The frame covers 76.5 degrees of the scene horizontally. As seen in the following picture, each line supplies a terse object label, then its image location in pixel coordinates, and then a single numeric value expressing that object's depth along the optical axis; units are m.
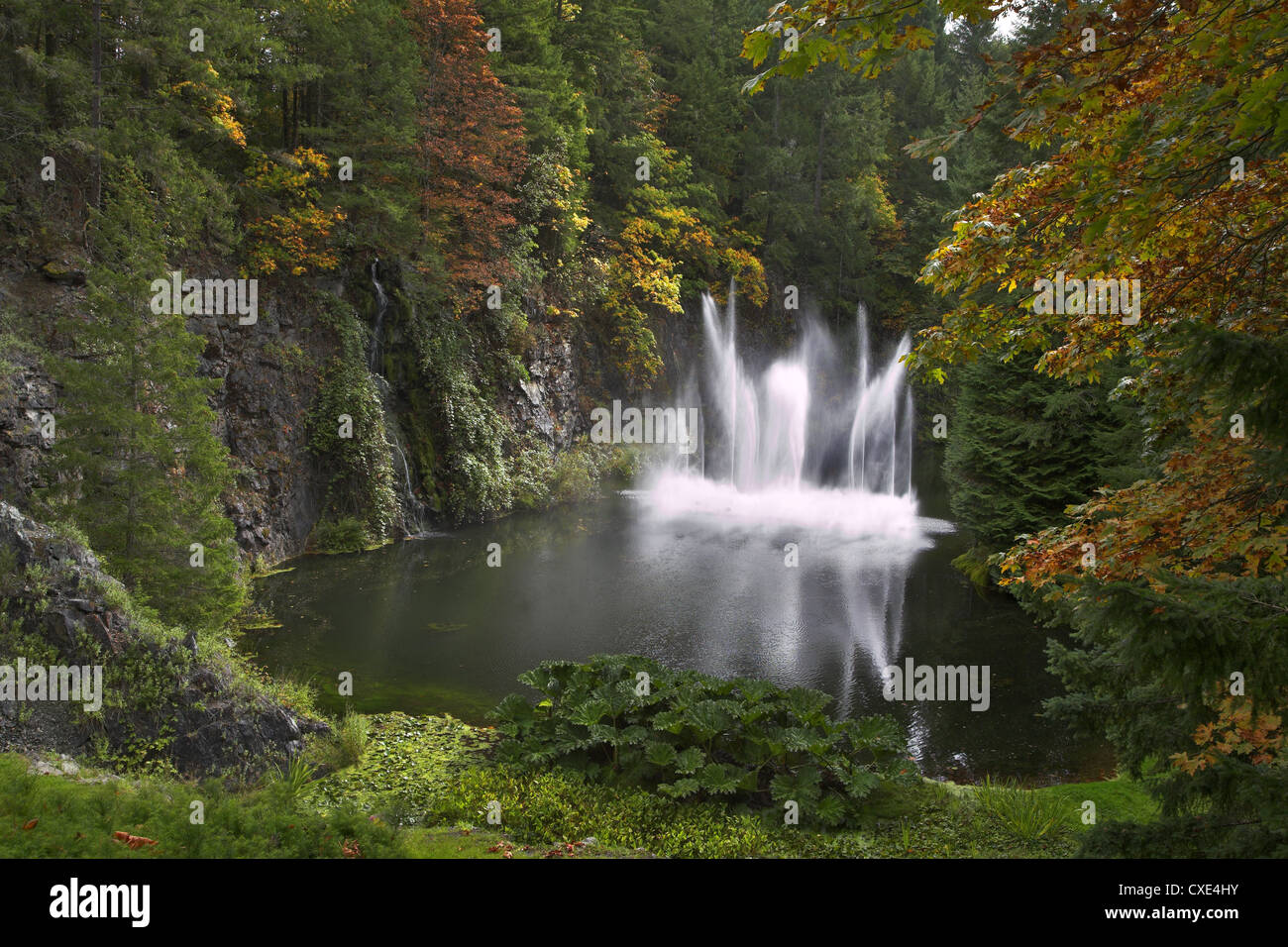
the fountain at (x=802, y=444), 25.11
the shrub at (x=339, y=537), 17.52
